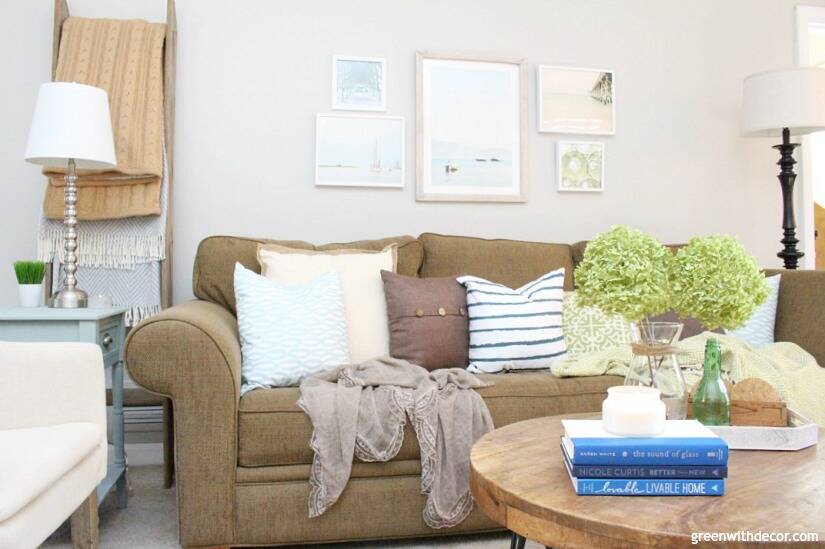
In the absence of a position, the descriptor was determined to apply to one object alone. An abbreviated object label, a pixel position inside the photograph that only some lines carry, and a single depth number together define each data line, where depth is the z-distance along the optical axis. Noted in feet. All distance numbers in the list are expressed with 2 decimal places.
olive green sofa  5.87
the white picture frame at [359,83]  9.93
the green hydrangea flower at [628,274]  4.03
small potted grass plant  7.70
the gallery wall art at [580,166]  10.58
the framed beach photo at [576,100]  10.53
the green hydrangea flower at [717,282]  4.04
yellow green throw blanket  6.40
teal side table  6.93
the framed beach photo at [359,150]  9.84
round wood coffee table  2.90
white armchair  4.73
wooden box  4.20
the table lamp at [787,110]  9.82
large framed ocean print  10.16
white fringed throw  9.07
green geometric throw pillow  8.25
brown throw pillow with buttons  7.72
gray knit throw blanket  6.07
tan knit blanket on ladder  8.86
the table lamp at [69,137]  7.61
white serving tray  4.09
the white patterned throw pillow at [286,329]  6.86
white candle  3.47
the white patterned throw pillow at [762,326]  8.52
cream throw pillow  7.94
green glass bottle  4.19
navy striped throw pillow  7.70
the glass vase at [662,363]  4.16
